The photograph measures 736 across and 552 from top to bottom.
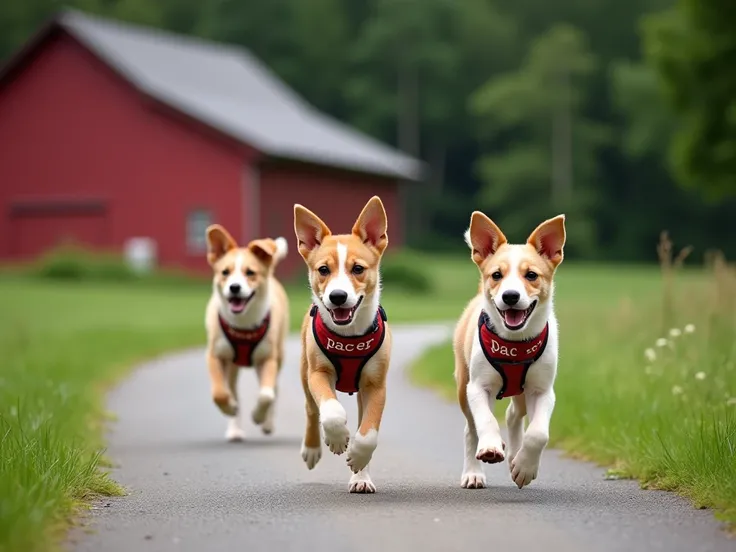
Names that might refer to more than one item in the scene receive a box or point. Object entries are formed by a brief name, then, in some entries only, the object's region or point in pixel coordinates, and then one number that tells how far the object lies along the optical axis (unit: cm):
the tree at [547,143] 6838
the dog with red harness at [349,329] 776
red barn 4012
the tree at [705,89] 2839
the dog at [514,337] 754
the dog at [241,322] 1118
